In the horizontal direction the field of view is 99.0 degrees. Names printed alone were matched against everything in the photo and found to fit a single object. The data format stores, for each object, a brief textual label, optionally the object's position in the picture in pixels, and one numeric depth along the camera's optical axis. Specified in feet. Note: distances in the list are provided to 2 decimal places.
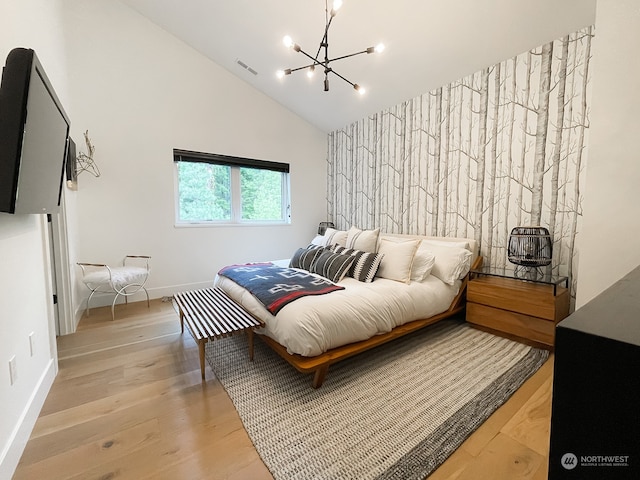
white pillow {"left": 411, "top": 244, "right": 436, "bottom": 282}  8.82
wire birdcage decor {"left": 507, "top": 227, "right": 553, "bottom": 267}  8.16
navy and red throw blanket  6.72
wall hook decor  10.35
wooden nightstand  7.37
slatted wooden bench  6.10
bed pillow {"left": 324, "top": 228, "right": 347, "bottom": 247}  11.16
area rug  4.25
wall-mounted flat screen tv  3.75
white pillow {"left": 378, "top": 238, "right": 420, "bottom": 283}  8.70
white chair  9.69
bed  5.91
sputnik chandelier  5.87
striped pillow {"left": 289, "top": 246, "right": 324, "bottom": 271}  10.00
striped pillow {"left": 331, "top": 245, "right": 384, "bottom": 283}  8.76
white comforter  5.82
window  12.88
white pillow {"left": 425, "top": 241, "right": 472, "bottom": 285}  8.95
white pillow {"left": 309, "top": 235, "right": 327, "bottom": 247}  11.78
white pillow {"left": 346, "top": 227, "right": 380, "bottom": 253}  10.23
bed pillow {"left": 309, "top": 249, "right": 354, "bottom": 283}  8.87
